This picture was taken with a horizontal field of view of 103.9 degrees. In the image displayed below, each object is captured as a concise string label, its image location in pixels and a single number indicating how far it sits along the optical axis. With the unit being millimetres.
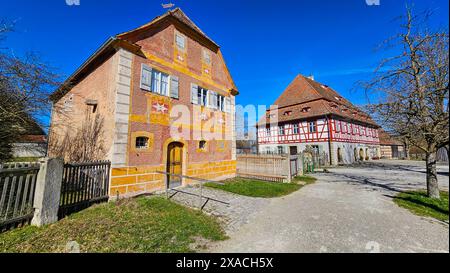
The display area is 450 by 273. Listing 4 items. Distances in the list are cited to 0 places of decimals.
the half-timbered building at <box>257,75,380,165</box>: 21203
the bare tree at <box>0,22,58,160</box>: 5398
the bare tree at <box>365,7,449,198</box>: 5641
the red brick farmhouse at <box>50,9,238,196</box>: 7062
